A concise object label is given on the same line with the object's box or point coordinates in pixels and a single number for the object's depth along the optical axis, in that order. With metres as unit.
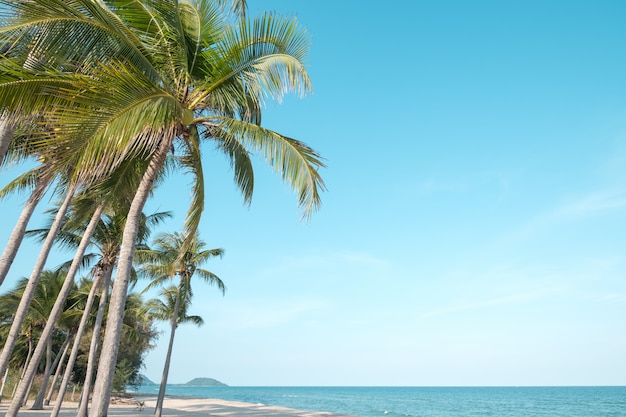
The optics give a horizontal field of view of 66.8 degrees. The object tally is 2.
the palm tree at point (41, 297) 23.12
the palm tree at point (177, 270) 21.33
